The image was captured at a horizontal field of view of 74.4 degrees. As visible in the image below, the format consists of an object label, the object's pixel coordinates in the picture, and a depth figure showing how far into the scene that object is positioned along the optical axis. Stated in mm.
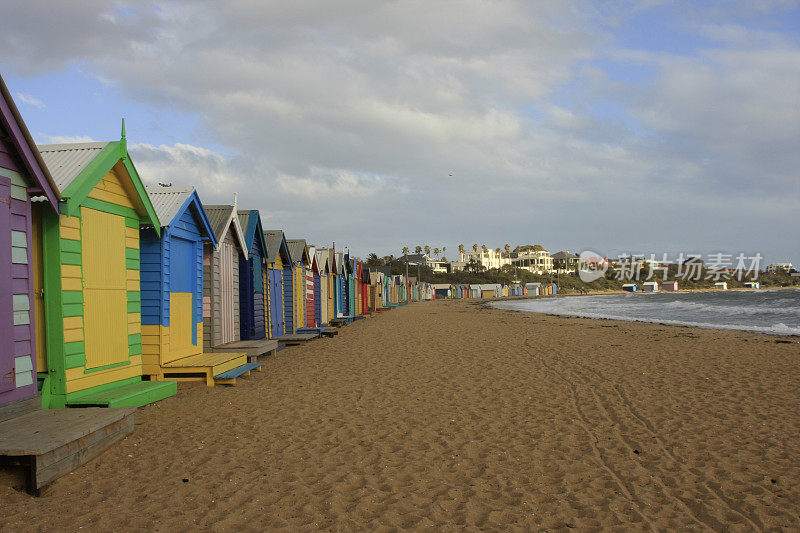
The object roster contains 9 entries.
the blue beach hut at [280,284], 16281
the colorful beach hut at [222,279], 11875
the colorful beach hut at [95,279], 6004
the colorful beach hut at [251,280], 14000
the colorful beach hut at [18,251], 5035
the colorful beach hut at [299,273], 18688
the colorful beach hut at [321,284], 22516
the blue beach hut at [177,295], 8633
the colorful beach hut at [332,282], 25062
